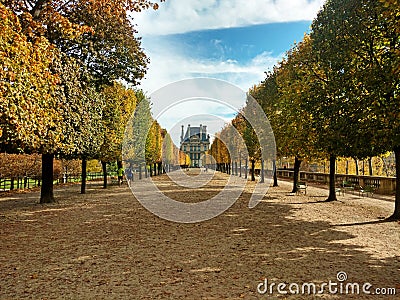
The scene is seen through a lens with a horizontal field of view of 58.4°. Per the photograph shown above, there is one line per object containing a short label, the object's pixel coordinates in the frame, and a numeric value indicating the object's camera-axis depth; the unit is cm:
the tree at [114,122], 2523
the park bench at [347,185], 2494
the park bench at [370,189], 2076
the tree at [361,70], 1058
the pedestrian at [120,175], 3593
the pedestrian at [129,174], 3928
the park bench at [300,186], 2420
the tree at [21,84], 982
